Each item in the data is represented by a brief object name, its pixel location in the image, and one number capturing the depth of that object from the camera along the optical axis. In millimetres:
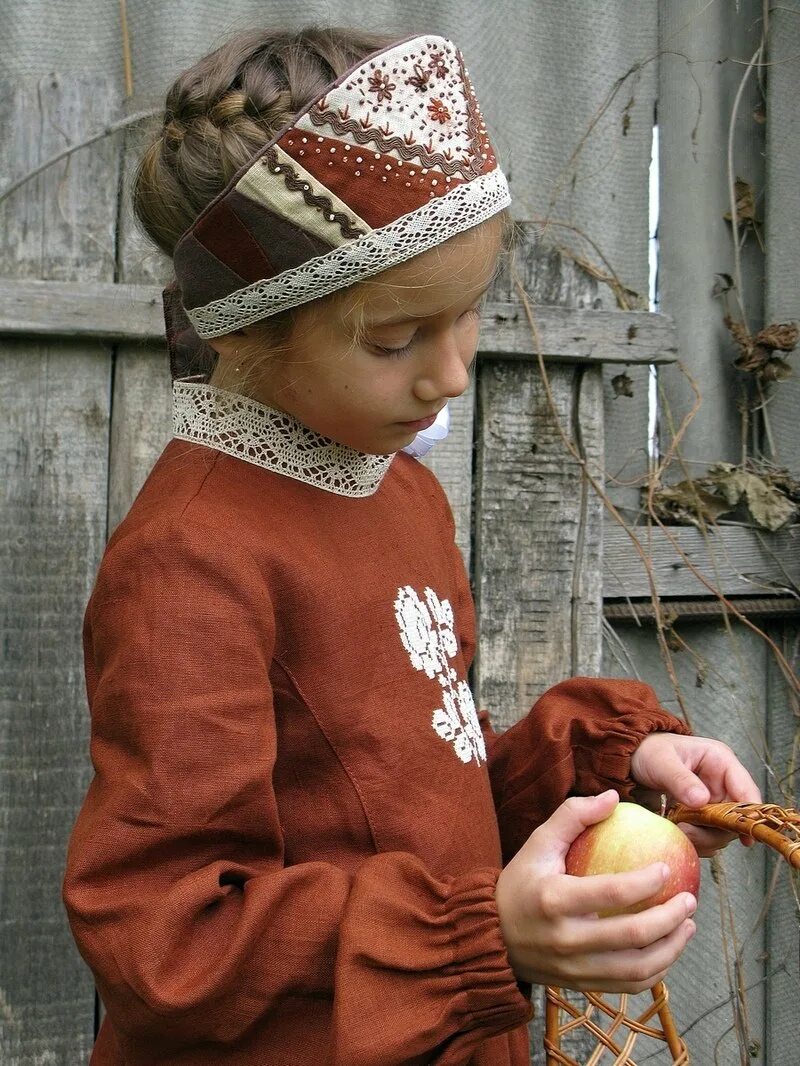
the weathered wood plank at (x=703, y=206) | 2227
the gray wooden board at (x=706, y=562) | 2076
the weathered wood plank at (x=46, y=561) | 1693
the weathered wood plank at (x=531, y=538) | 1862
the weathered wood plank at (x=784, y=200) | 2215
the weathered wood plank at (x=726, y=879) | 2182
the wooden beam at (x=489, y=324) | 1670
